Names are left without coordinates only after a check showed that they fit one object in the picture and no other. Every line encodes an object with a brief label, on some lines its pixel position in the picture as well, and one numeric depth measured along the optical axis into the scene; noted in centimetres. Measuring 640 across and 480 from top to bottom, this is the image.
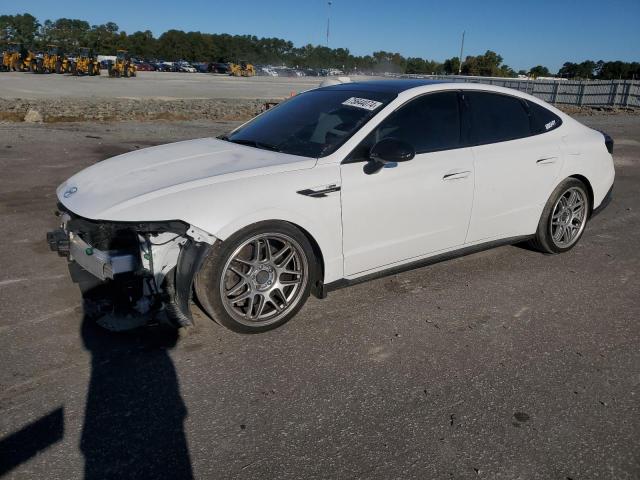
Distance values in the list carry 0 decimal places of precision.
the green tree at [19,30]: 11317
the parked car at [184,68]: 8881
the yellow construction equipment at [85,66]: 4762
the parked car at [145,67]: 8338
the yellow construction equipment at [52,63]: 4906
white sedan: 330
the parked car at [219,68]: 8179
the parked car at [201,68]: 9160
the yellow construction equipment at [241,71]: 7344
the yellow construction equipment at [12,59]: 4981
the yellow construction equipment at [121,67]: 4769
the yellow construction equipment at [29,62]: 5028
